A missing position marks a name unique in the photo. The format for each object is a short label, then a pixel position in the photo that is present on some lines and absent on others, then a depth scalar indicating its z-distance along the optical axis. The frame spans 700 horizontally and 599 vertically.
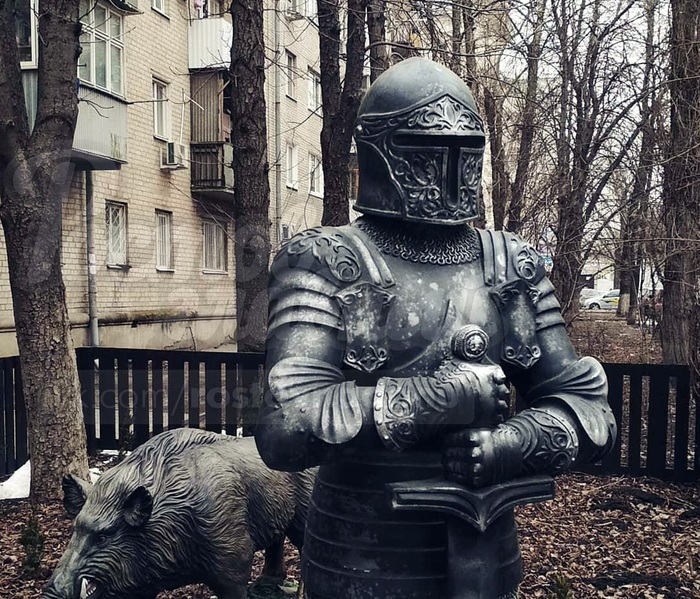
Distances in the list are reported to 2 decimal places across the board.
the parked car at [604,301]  38.73
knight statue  1.97
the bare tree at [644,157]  9.25
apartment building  12.23
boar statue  2.97
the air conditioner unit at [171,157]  14.98
